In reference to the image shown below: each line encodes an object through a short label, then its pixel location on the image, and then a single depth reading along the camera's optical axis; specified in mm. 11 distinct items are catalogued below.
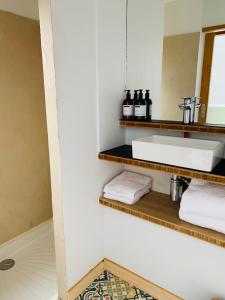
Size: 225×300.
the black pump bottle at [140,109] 1445
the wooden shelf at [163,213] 1122
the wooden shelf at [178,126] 1167
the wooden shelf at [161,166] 1031
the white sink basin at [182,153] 1052
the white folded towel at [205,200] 1099
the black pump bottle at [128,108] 1498
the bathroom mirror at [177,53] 1236
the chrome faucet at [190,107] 1299
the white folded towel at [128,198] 1428
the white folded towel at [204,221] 1098
